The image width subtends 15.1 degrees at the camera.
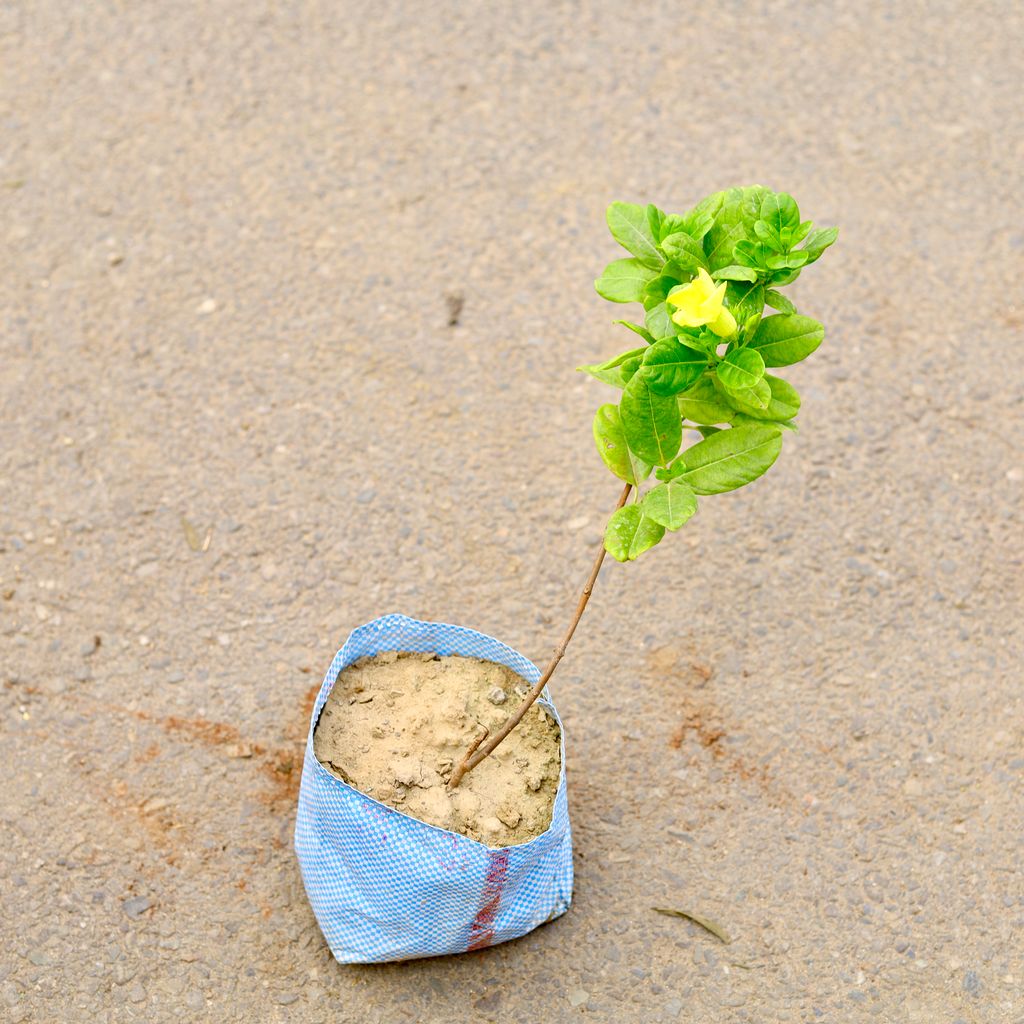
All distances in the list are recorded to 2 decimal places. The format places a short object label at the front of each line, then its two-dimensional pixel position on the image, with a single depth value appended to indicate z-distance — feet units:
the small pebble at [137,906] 7.97
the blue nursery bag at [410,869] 7.56
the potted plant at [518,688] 7.17
